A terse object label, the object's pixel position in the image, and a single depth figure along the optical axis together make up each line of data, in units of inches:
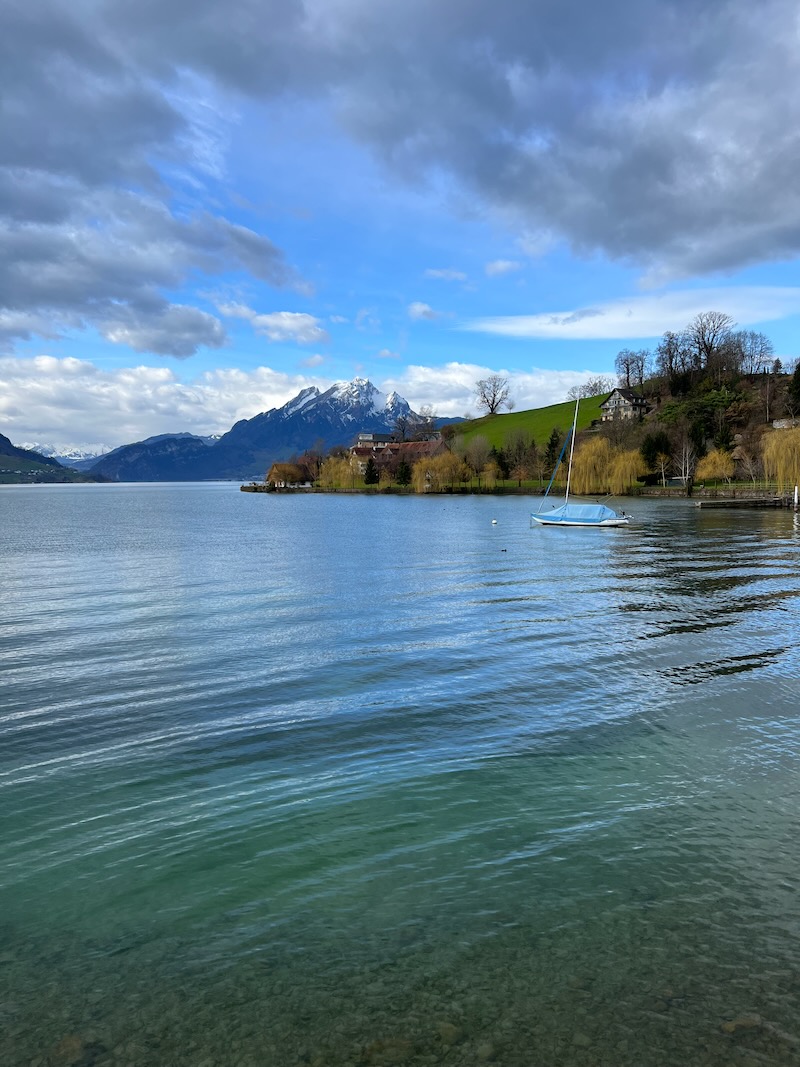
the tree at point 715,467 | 4616.1
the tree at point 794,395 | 5457.7
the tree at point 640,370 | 7810.0
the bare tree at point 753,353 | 6988.2
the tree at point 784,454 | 3038.9
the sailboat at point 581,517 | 2515.4
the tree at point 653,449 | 5280.5
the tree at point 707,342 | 6756.9
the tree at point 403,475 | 6845.5
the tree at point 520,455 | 6210.6
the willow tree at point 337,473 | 7155.5
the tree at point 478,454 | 6269.7
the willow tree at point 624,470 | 4370.1
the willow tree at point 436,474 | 6008.9
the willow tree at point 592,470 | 4387.3
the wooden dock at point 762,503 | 3353.8
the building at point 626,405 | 6840.6
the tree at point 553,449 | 6053.2
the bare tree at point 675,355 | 6948.8
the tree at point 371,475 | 7180.1
